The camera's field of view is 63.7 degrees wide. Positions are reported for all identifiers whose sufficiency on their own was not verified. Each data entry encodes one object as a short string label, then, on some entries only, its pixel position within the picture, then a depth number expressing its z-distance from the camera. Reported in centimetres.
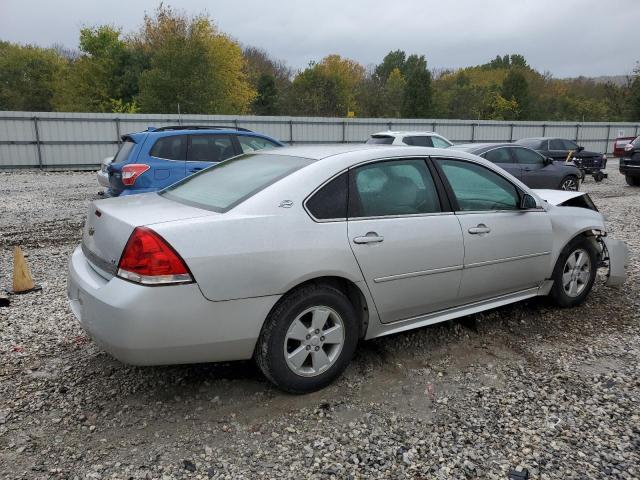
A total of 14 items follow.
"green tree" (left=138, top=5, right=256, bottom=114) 2942
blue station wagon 836
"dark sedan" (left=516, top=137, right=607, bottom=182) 1659
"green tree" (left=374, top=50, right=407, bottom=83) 7869
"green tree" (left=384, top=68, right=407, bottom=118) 5212
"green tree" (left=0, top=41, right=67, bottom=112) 4509
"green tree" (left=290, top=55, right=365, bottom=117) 4719
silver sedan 276
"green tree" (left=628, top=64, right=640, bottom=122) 3875
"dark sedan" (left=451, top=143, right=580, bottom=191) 1182
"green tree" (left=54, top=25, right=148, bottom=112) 3869
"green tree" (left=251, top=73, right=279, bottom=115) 4569
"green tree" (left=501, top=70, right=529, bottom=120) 4844
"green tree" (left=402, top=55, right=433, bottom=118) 4544
